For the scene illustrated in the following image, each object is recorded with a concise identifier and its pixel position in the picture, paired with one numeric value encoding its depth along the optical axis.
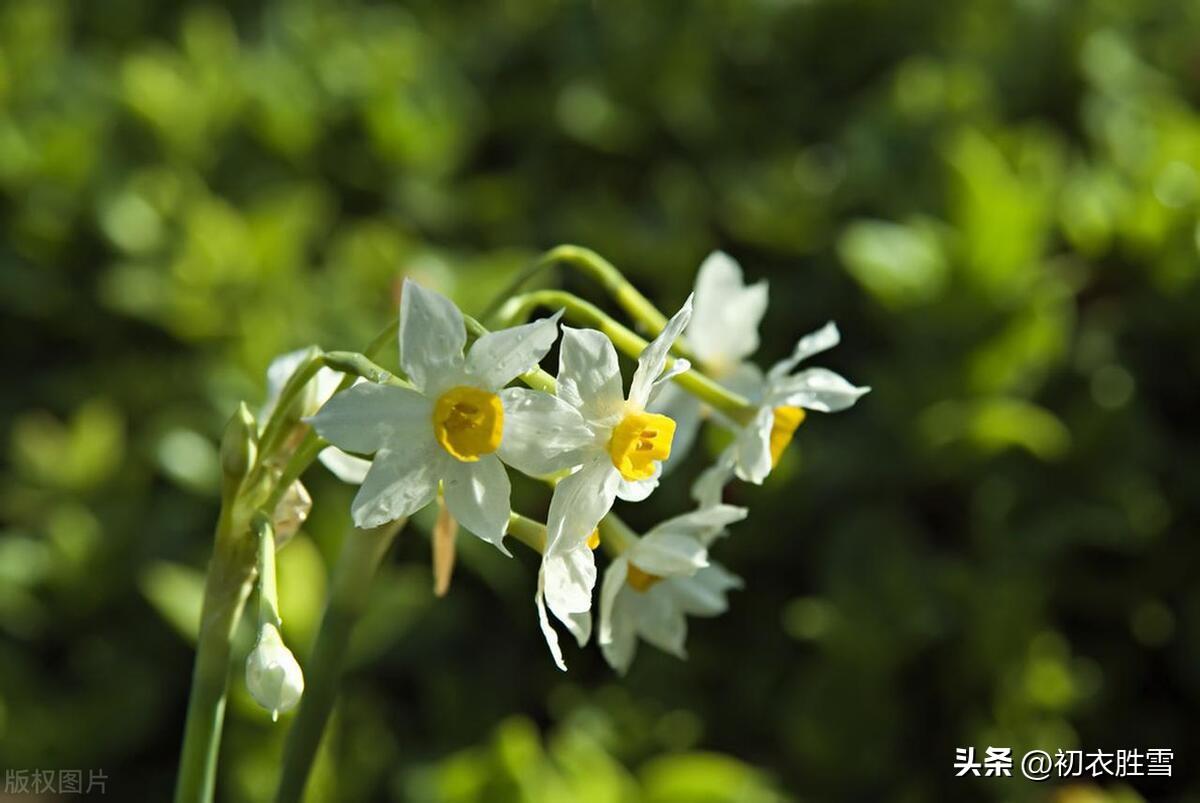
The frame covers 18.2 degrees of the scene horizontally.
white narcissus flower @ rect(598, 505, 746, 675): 0.51
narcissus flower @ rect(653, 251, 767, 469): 0.54
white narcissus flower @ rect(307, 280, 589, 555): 0.47
